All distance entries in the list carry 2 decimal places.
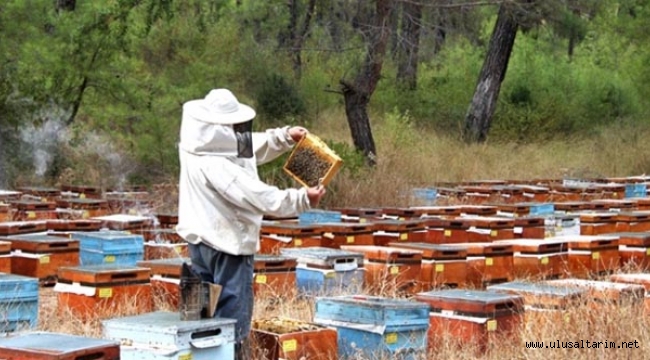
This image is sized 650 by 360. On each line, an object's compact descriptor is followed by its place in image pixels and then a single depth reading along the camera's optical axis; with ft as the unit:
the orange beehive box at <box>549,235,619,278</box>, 33.81
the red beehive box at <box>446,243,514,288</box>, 32.22
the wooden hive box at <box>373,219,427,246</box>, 36.55
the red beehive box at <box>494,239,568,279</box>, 32.86
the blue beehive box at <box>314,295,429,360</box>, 21.68
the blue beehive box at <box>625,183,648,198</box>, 59.47
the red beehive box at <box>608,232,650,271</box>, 34.32
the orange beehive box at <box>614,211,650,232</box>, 41.39
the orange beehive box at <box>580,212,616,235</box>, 40.78
